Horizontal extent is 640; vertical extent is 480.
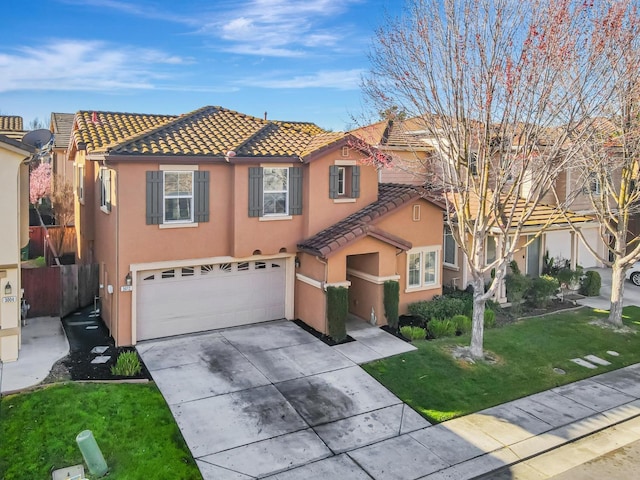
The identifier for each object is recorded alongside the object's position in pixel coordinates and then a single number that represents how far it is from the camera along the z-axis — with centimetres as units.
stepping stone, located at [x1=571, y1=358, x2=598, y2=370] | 1363
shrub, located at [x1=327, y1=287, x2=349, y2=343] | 1470
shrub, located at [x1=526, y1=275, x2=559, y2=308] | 1845
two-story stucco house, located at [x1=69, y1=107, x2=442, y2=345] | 1405
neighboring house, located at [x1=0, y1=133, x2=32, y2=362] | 1198
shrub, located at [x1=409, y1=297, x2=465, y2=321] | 1633
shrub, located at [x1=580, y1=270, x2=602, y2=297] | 2027
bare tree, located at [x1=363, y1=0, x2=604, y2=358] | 1149
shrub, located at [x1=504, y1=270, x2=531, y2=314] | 1809
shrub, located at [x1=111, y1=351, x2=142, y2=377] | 1202
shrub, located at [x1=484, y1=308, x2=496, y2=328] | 1612
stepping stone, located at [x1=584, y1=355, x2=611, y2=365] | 1390
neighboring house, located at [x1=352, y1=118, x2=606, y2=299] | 1911
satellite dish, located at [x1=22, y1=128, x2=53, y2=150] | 1457
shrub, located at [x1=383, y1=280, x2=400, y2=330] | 1584
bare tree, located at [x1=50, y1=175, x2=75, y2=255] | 2359
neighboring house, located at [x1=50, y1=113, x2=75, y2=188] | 2773
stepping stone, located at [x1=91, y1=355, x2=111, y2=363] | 1287
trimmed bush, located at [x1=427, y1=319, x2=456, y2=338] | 1516
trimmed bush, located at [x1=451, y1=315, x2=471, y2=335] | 1553
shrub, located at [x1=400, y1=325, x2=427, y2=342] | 1484
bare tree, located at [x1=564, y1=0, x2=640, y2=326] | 1225
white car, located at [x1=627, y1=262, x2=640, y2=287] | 2216
